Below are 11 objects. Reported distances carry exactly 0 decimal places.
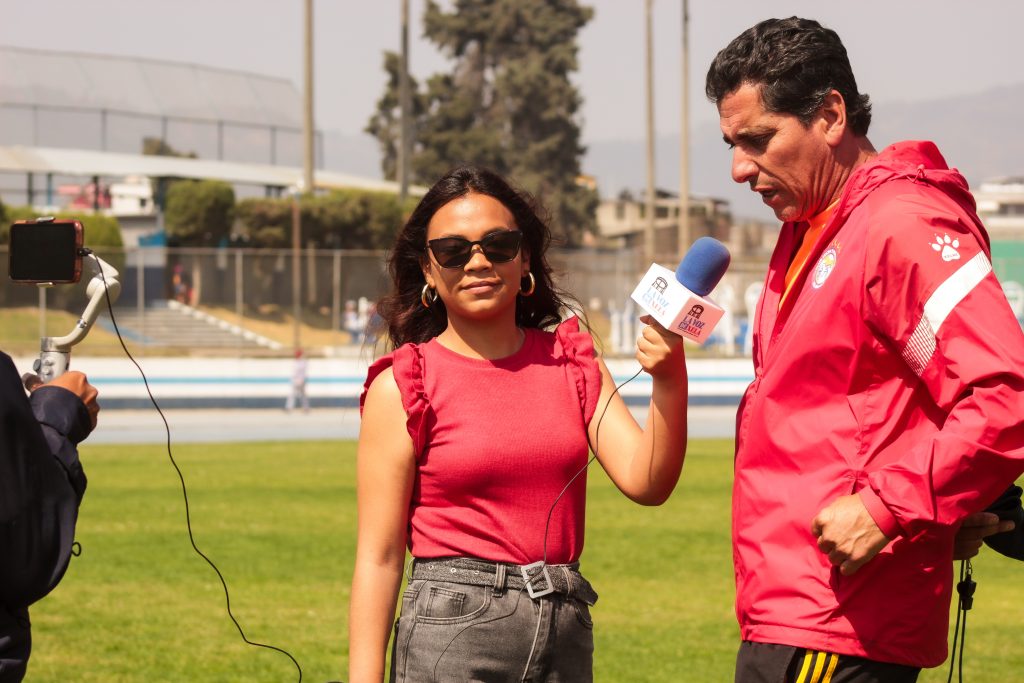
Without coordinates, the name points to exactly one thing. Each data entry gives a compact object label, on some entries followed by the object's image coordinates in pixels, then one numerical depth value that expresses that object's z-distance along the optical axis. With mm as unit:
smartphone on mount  3386
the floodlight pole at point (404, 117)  47312
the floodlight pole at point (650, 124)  46594
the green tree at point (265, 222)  46406
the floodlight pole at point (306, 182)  33719
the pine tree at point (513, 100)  72750
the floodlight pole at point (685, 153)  48594
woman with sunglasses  3258
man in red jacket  2744
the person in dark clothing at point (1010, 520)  3230
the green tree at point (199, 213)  45531
